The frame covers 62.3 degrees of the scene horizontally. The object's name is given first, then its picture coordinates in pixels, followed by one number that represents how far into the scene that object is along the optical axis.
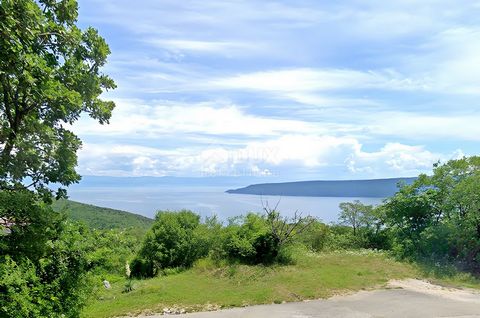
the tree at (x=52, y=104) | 6.38
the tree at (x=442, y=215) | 18.09
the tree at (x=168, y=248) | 21.56
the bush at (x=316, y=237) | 24.59
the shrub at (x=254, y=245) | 18.12
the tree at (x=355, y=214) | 26.34
